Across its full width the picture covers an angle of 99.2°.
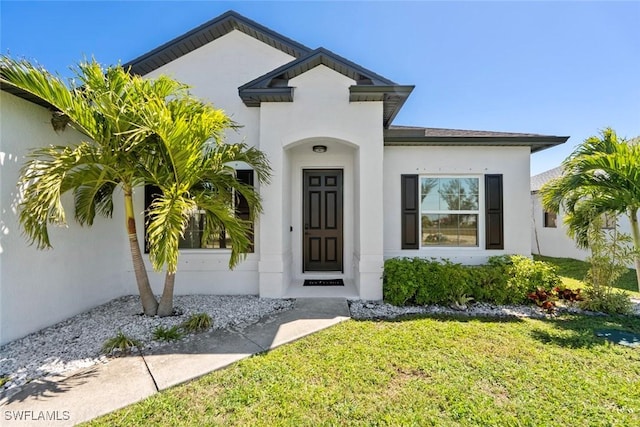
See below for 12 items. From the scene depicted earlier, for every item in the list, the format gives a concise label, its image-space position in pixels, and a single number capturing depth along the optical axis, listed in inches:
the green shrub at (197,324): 181.5
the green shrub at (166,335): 167.8
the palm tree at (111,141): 149.6
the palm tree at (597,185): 203.2
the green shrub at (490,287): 229.6
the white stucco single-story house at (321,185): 240.8
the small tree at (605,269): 215.8
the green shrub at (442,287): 226.1
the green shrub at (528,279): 229.6
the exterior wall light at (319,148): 284.7
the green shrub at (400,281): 226.2
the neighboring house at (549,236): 489.4
